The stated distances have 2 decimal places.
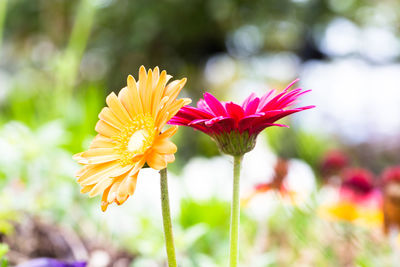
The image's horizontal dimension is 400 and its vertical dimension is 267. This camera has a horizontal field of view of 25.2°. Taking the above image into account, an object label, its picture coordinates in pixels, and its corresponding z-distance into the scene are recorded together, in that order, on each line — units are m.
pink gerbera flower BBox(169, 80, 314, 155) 0.55
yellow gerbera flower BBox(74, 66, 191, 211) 0.54
